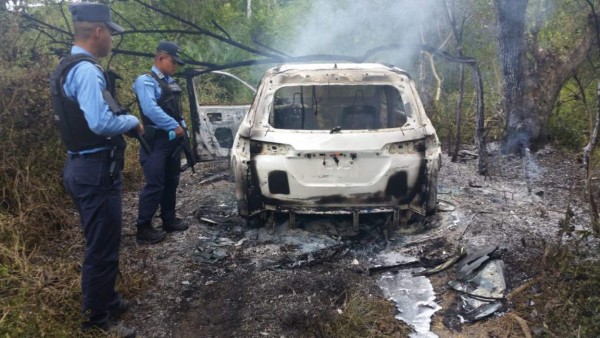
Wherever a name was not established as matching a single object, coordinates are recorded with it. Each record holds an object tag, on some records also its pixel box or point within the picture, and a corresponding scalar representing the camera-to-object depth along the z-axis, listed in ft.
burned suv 13.71
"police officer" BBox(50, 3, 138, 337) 9.83
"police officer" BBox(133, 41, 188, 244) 14.57
